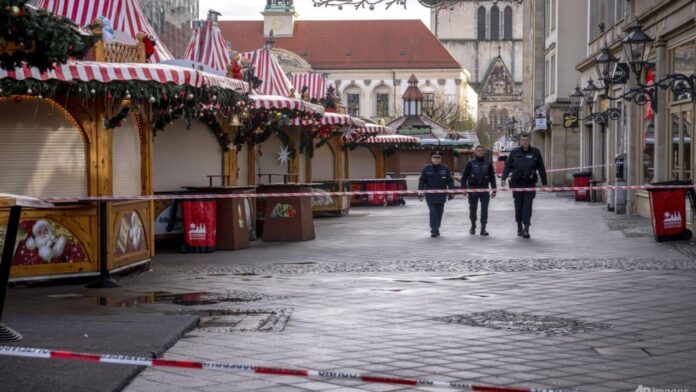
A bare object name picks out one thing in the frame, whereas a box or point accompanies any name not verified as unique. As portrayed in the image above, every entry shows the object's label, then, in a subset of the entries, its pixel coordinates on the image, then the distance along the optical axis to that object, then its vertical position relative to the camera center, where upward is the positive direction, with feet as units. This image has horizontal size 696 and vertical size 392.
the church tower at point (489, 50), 440.86 +47.52
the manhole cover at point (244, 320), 31.30 -4.02
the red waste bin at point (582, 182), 122.92 -0.78
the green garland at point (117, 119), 45.70 +2.24
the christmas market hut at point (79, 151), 42.42 +0.99
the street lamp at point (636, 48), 62.90 +7.08
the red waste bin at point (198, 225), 58.65 -2.42
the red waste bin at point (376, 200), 129.90 -2.69
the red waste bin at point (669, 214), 59.36 -2.02
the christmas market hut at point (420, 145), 185.06 +4.69
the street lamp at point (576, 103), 141.28 +8.71
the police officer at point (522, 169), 67.85 +0.33
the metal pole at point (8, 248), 22.85 -1.37
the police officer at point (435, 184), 70.13 -0.54
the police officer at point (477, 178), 71.20 -0.18
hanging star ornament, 90.22 +1.60
